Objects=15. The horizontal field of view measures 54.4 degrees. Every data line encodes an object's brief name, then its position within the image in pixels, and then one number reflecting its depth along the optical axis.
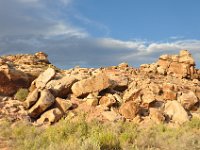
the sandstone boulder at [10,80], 14.36
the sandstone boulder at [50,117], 12.52
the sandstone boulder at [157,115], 13.59
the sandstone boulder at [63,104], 13.43
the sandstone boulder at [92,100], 14.11
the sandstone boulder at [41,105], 12.87
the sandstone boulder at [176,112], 13.91
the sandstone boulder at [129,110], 13.51
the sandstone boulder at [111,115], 13.14
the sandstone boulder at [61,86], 14.32
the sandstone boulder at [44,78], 14.39
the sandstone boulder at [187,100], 15.58
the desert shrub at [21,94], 13.92
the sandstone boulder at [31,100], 13.16
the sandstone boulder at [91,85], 14.63
